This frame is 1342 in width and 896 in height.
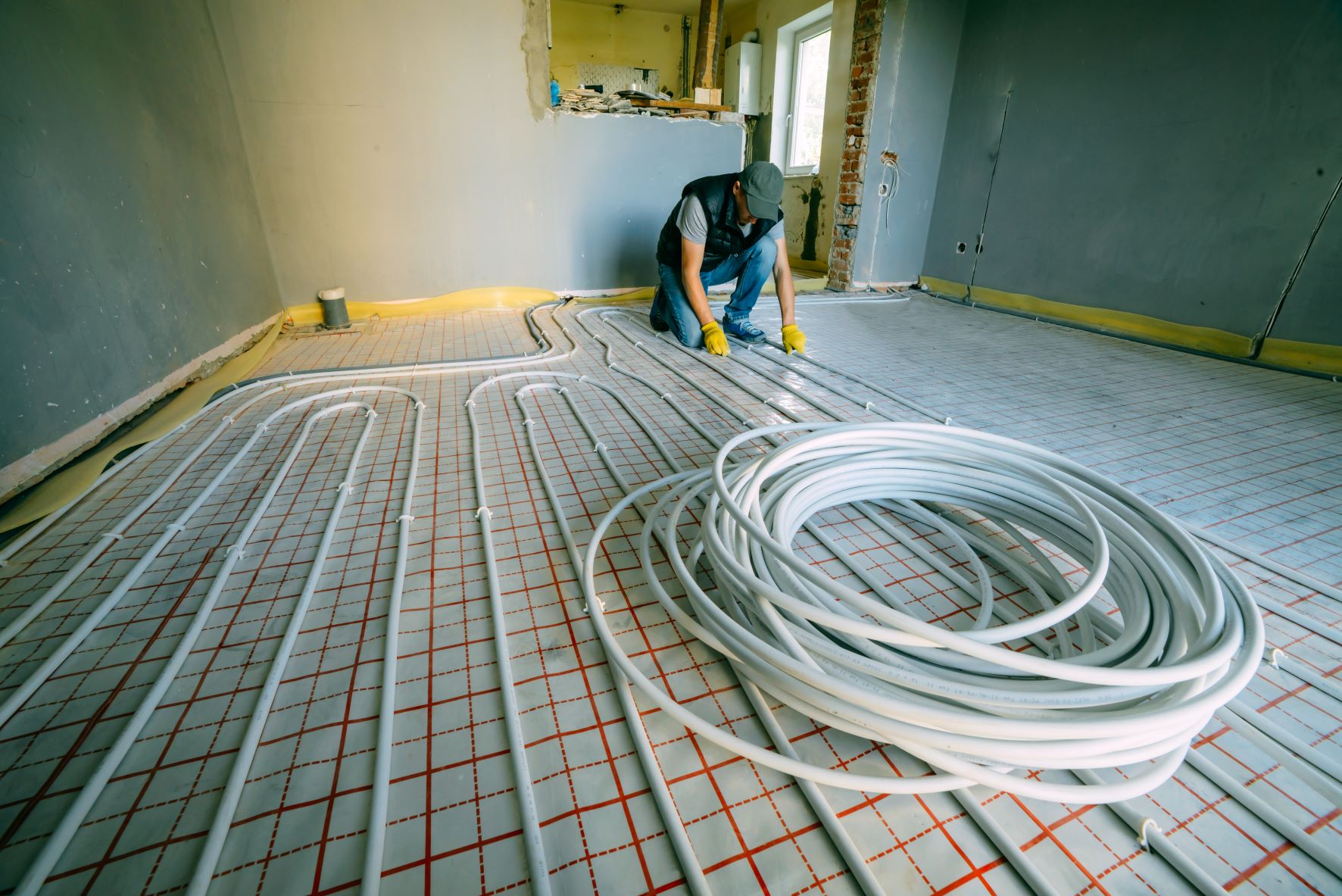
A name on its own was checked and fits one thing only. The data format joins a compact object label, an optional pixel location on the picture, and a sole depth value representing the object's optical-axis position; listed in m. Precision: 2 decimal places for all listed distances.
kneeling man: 2.69
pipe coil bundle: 0.82
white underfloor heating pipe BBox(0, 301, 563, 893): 0.78
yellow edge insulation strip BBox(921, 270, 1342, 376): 2.93
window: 6.55
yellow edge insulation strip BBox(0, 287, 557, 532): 1.61
